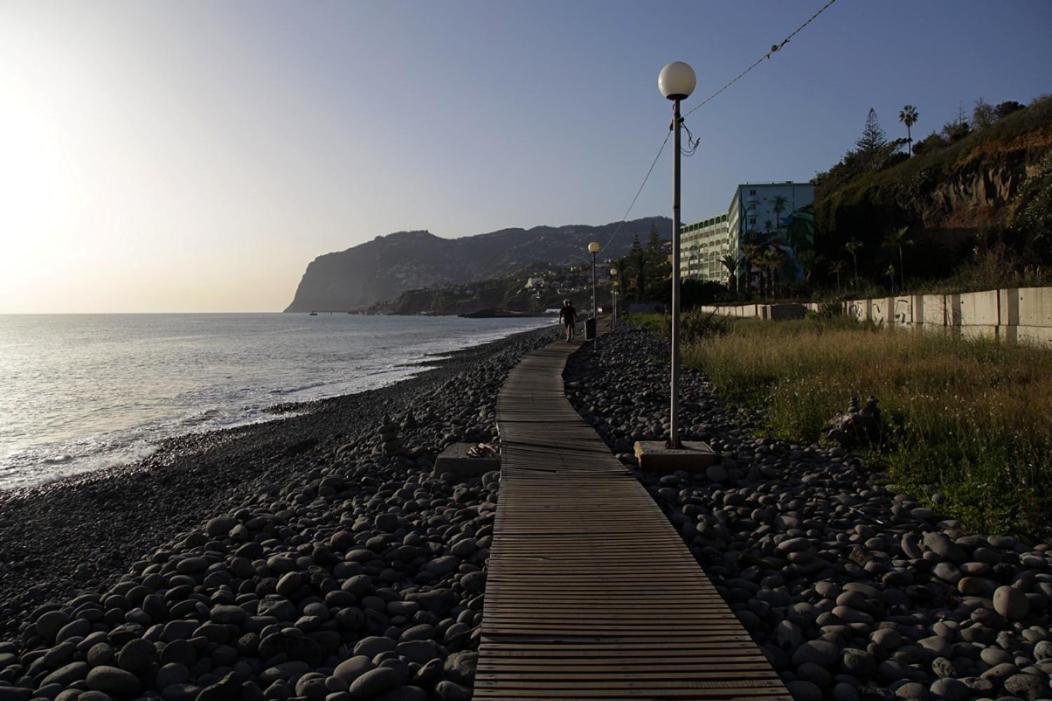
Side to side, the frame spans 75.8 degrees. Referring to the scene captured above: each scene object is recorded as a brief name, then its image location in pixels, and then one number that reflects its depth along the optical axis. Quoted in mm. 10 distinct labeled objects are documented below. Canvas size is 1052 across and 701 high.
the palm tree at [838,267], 52156
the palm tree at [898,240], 41875
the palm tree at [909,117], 79688
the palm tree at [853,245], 46906
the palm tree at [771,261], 60625
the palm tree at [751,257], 62562
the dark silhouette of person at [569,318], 27988
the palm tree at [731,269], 69000
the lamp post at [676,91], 6785
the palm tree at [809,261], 60250
